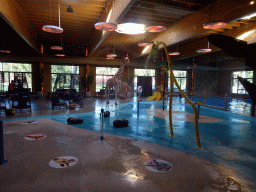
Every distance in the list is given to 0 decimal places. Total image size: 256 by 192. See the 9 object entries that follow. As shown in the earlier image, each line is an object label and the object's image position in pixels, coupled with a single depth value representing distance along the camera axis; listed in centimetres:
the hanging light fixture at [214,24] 574
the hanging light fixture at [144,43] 888
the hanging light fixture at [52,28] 638
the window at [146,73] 1921
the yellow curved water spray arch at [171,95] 387
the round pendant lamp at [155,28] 651
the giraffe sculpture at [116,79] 806
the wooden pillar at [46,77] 1589
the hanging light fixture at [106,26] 537
